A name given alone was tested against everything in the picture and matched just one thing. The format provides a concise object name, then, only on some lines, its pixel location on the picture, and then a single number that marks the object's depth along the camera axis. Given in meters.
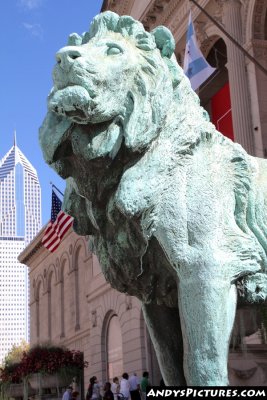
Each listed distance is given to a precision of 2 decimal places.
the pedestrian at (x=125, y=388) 20.58
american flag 25.41
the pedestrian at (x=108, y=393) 20.86
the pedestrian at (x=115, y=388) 22.90
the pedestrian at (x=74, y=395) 19.41
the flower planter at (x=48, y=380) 20.98
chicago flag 19.61
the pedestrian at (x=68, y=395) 20.33
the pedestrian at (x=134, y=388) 20.63
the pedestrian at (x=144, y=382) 19.54
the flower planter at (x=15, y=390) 23.70
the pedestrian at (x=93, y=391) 21.89
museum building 23.00
